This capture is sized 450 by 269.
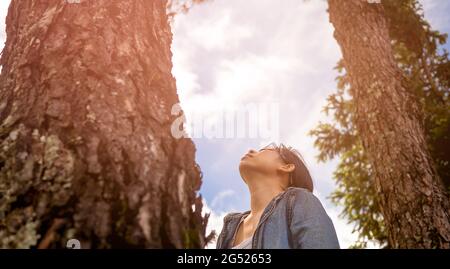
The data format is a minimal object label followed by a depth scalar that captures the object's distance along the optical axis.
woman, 2.57
